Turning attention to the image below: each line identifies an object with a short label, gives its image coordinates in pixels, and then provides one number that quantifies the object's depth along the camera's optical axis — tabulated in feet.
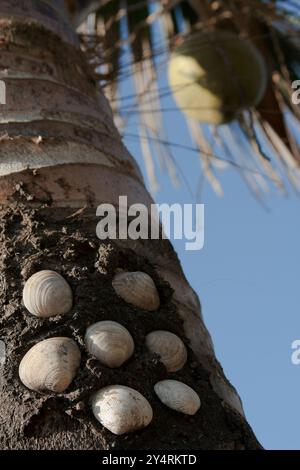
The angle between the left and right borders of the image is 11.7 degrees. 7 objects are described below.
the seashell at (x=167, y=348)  3.64
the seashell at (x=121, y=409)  3.39
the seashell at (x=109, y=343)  3.53
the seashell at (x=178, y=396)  3.49
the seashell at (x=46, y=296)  3.61
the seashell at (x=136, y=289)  3.72
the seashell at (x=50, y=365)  3.48
